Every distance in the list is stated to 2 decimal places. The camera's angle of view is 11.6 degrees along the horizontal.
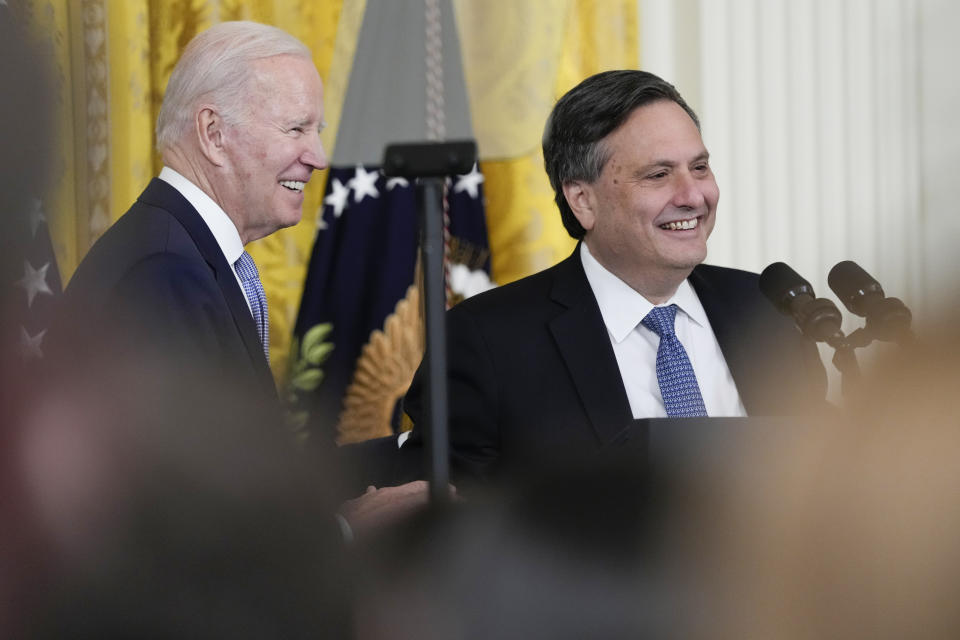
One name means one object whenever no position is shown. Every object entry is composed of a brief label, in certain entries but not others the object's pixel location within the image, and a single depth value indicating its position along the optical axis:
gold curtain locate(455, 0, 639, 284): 5.99
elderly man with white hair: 4.87
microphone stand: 4.50
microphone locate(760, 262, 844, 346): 4.88
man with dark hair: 5.16
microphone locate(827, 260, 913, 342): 4.80
